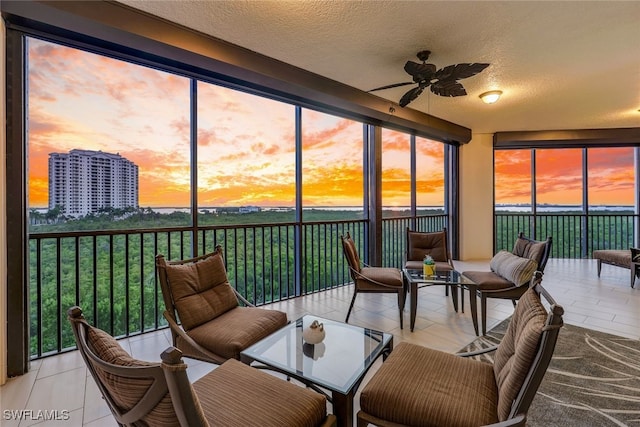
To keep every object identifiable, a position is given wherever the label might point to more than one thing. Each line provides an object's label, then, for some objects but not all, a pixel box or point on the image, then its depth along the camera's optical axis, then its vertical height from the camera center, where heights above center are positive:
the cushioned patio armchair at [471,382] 1.03 -0.78
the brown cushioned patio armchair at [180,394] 0.81 -0.58
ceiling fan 2.46 +1.20
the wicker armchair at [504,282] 2.87 -0.70
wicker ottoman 4.21 -0.73
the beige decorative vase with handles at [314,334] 1.87 -0.76
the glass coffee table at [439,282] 2.83 -0.69
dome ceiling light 3.78 +1.49
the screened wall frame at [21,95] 2.05 +0.85
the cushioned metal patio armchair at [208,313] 1.91 -0.75
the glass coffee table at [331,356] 1.43 -0.84
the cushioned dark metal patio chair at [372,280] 3.05 -0.71
